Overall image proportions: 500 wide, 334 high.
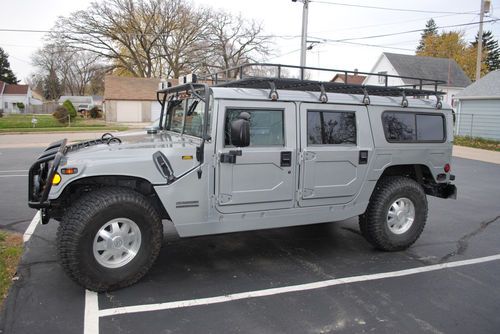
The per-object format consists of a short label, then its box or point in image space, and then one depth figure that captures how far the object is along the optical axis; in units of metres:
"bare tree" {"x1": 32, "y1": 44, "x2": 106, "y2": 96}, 87.00
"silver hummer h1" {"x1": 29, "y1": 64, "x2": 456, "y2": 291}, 3.97
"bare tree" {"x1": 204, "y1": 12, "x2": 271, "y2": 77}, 47.12
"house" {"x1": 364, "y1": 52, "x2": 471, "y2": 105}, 37.59
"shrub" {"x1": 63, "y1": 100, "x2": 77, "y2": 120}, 40.16
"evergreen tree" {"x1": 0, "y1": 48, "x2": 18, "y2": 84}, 79.38
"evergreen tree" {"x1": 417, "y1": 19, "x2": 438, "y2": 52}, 63.48
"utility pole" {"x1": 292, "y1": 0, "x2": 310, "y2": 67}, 18.44
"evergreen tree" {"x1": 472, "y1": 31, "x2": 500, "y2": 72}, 64.69
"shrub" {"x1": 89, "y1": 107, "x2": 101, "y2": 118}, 49.28
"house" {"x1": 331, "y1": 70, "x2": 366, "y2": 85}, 48.67
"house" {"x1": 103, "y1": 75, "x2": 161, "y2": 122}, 42.75
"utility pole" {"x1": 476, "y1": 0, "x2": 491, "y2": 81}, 25.60
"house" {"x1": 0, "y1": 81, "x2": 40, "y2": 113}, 76.44
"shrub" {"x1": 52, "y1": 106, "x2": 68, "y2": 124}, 33.28
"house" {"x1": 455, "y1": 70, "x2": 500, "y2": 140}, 23.80
